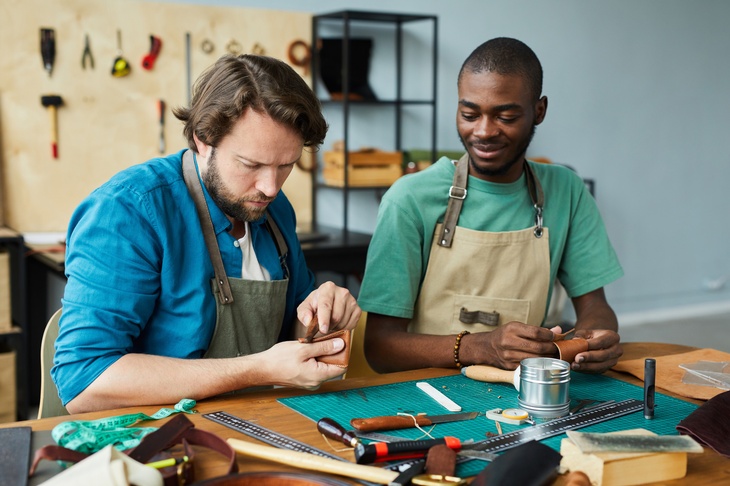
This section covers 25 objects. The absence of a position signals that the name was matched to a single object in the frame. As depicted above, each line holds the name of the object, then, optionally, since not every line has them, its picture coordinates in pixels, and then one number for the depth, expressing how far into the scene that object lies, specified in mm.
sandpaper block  1430
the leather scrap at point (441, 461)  1451
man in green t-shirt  2455
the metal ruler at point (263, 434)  1561
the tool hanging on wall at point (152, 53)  4676
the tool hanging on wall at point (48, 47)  4395
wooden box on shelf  5031
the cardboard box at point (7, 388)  3959
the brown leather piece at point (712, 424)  1642
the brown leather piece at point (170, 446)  1407
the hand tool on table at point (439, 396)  1830
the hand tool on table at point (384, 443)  1498
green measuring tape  1527
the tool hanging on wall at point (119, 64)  4598
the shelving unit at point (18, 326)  3969
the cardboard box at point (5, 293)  3910
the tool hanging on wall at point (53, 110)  4445
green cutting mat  1717
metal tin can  1799
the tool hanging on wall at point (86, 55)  4523
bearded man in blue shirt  1830
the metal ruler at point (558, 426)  1604
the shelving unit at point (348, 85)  4988
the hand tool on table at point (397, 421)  1648
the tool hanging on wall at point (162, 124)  4762
